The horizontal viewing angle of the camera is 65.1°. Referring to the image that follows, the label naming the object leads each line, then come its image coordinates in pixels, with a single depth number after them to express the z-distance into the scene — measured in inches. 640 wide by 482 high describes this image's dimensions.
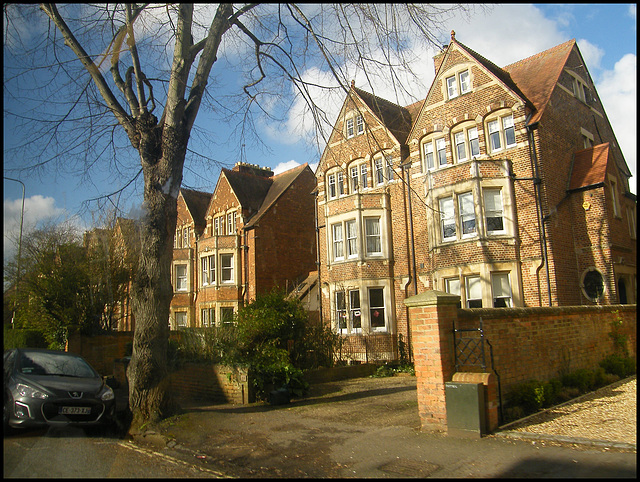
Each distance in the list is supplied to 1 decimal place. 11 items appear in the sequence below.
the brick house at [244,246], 1192.2
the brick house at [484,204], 709.3
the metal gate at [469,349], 312.2
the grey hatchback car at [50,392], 309.3
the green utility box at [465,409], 286.5
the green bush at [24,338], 473.9
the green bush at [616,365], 470.6
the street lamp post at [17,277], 514.0
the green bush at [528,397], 333.1
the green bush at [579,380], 395.9
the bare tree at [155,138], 357.4
